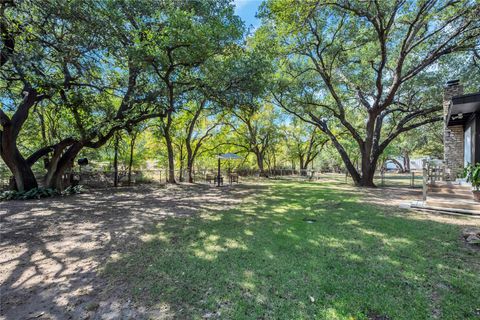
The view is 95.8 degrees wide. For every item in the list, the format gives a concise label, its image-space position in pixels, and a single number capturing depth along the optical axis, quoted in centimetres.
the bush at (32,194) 776
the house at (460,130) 594
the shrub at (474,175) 497
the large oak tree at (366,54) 773
